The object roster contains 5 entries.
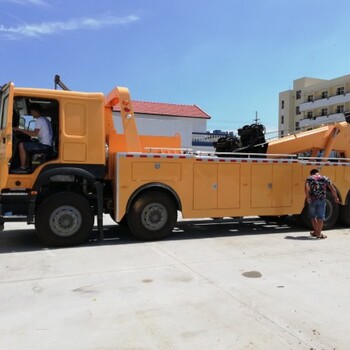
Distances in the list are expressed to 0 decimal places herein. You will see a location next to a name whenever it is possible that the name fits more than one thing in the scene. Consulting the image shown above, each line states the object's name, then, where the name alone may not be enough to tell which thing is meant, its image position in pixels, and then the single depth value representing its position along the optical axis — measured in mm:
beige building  69250
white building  34666
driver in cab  8141
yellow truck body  8078
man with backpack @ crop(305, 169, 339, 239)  9805
